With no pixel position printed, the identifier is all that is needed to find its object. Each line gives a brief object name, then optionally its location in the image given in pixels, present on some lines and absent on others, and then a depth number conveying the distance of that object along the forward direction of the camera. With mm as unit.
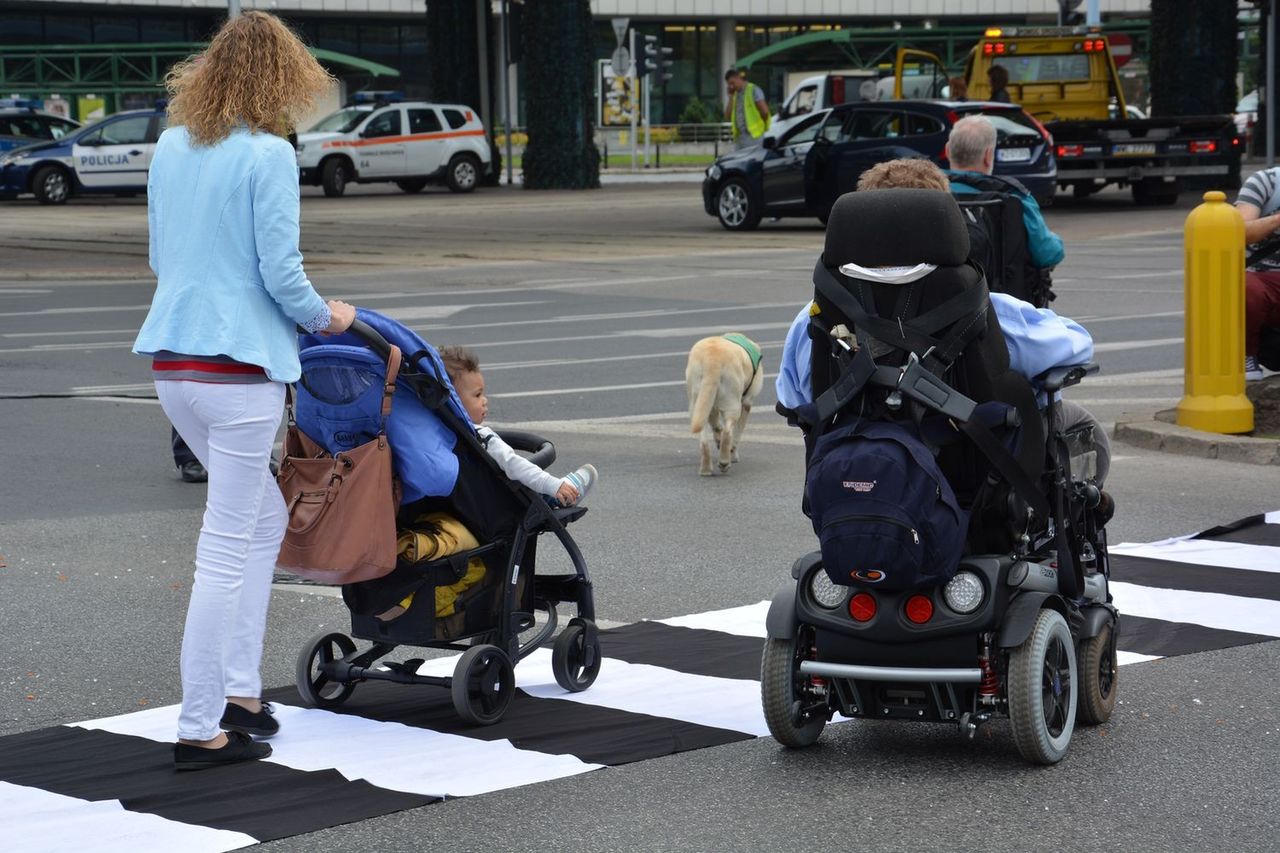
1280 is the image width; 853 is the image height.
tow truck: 27500
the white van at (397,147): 37625
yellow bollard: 10055
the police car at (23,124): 37625
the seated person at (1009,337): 5188
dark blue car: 24422
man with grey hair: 7461
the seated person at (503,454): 5469
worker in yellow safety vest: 32500
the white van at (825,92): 38594
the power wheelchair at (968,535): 4875
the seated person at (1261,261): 10297
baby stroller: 5262
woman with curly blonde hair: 4887
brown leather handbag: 5141
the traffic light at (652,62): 45000
